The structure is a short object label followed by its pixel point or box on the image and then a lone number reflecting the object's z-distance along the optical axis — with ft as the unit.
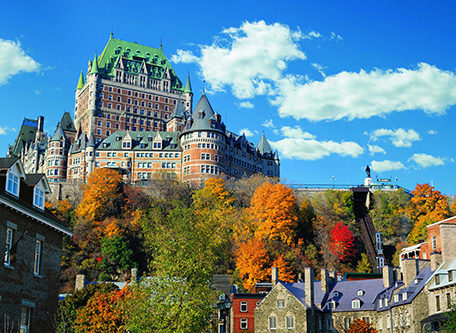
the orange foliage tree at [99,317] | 182.39
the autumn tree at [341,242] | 315.99
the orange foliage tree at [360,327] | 183.77
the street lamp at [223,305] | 112.16
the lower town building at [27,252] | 101.24
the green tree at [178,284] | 130.68
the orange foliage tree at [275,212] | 317.01
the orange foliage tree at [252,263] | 280.72
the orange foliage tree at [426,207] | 348.18
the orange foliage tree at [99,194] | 344.08
